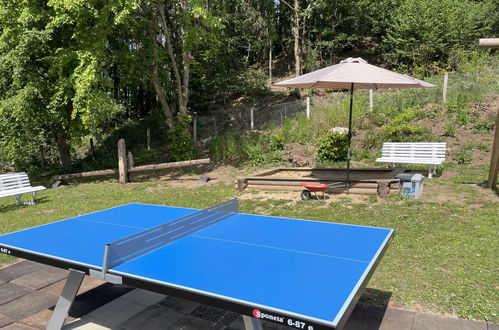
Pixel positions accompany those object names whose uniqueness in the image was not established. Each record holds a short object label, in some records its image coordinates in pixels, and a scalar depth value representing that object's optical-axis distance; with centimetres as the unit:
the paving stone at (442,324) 338
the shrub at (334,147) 1253
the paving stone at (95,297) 398
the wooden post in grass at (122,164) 1252
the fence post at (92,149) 1825
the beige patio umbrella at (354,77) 729
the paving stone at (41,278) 465
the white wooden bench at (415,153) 976
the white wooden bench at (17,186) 933
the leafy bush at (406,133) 1259
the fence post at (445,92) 1416
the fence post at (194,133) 1844
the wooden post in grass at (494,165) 804
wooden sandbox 824
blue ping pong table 213
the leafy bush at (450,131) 1237
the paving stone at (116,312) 373
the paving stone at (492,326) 335
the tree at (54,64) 1209
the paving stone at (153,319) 362
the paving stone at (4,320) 369
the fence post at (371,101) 1497
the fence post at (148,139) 1836
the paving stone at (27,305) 390
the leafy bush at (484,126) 1237
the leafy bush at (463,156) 1101
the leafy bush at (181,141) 1528
